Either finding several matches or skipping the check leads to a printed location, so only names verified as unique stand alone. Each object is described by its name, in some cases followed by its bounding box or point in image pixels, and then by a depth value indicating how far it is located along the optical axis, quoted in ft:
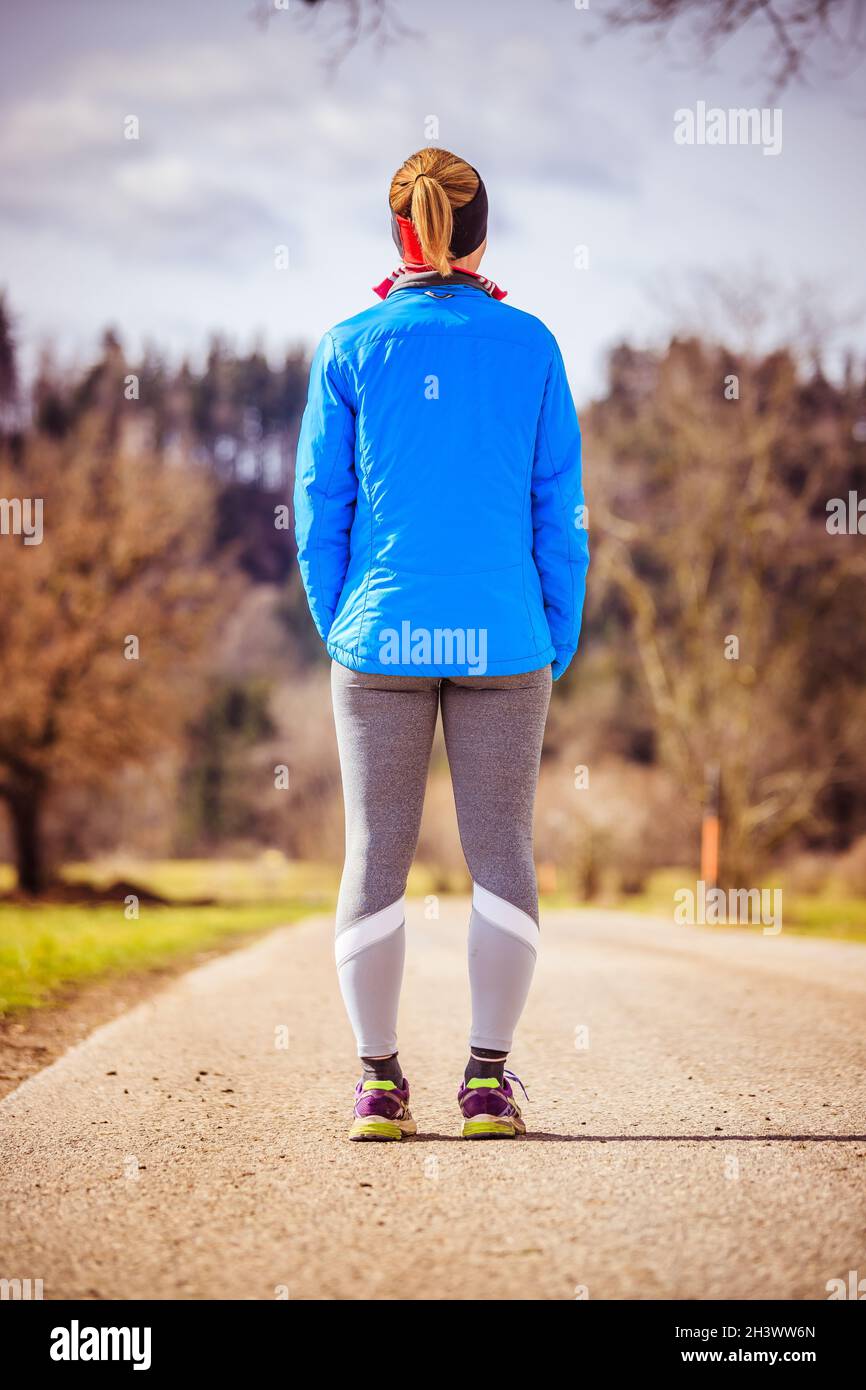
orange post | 64.69
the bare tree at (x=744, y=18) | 17.10
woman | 9.41
